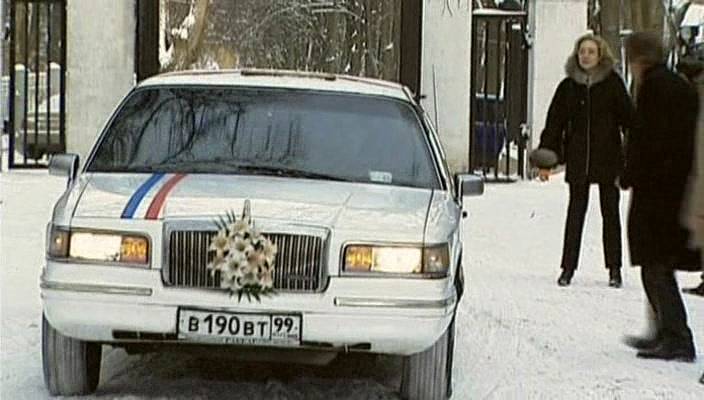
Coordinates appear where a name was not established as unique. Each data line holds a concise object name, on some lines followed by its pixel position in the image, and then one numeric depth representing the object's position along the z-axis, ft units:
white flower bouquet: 36.17
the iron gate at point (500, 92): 129.59
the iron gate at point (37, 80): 126.93
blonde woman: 64.13
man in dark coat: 47.75
